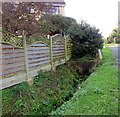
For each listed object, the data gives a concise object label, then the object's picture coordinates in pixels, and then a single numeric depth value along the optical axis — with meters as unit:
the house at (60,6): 17.64
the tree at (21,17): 6.87
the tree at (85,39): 9.21
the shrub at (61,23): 13.93
